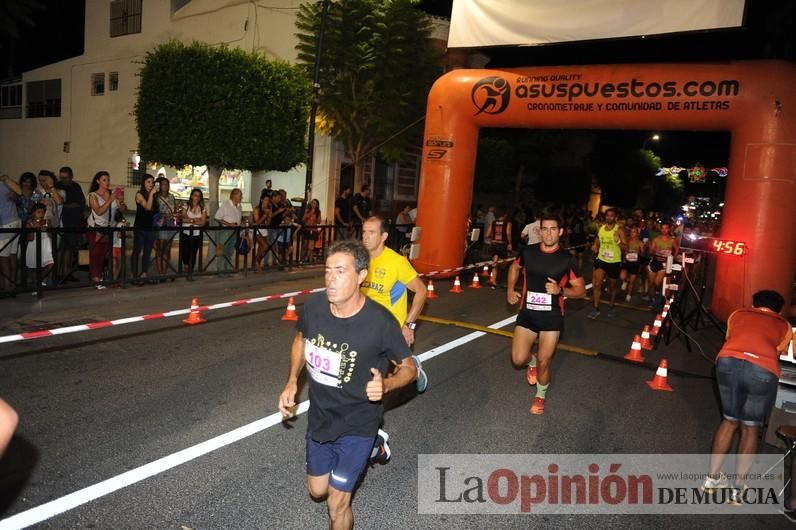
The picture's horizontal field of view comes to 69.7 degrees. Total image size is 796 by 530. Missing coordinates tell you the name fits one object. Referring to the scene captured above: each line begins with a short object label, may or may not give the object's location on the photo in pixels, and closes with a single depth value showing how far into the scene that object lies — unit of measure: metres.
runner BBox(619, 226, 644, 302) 12.42
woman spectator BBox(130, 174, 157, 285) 10.11
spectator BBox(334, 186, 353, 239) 15.76
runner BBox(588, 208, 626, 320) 11.16
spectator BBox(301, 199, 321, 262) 14.31
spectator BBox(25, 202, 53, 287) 8.51
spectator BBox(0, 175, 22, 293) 8.40
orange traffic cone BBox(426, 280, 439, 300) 11.61
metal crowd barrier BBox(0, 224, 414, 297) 8.57
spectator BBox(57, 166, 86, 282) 9.40
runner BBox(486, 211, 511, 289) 15.41
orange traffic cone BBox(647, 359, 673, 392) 6.94
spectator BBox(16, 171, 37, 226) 9.34
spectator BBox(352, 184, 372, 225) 16.31
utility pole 14.73
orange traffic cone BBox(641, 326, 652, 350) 8.63
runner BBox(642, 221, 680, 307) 12.15
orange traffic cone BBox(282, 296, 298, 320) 8.84
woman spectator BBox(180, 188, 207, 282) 10.91
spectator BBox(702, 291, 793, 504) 4.28
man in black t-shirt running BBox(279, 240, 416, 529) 2.97
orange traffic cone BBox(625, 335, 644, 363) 7.97
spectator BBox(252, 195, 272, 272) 12.77
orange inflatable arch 9.88
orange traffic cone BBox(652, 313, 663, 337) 9.01
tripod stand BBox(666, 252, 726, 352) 9.12
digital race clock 9.72
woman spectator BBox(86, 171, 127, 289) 9.51
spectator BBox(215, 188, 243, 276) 11.78
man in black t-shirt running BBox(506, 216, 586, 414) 5.77
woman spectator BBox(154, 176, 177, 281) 10.69
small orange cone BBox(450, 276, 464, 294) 12.74
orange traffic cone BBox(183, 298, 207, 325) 8.04
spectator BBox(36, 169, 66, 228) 9.64
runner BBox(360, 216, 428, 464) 5.18
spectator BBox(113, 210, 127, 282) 9.53
